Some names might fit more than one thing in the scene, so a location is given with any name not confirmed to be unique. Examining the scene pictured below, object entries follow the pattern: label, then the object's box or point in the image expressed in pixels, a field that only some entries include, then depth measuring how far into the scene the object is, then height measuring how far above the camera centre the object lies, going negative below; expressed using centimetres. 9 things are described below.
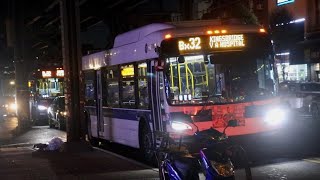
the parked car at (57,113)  2759 -97
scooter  695 -89
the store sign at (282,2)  4068 +627
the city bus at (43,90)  3338 +31
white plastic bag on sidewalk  1554 -141
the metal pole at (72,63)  1614 +88
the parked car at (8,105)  4818 -76
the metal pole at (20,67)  2773 +144
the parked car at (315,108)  2291 -92
